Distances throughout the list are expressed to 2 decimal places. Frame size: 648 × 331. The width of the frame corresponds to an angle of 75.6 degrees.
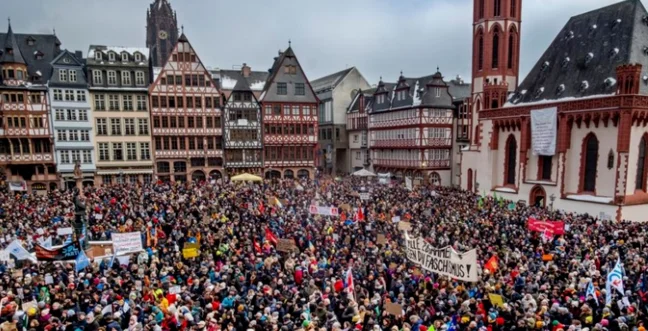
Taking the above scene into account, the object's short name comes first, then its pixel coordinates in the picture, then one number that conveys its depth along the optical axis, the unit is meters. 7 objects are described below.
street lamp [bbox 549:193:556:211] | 32.53
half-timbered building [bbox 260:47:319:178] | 48.28
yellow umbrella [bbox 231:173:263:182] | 36.00
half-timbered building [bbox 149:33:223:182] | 43.88
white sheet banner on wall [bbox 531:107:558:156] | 32.28
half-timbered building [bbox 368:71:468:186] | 47.75
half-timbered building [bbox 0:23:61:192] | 39.50
